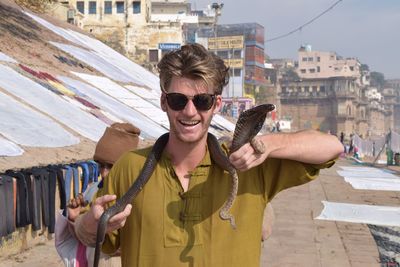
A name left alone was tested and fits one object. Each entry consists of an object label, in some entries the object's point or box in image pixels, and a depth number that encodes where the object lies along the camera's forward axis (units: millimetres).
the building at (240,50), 69750
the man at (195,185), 2129
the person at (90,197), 2819
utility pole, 44938
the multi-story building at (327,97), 102812
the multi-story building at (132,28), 55344
